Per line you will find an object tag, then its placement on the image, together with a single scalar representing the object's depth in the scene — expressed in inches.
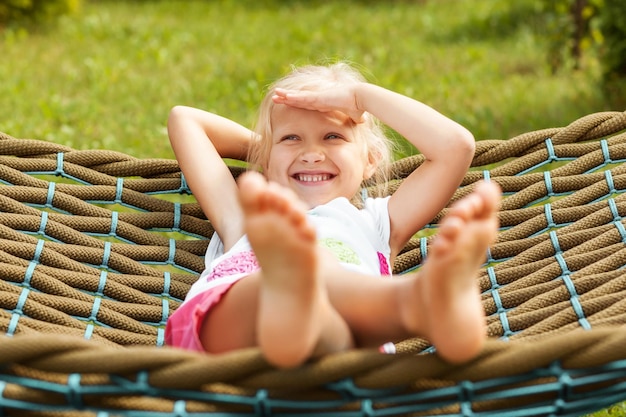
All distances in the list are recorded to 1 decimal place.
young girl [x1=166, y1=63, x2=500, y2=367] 74.4
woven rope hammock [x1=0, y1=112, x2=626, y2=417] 74.8
